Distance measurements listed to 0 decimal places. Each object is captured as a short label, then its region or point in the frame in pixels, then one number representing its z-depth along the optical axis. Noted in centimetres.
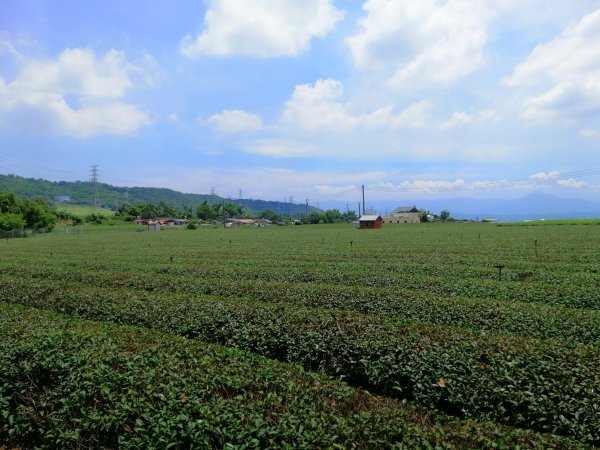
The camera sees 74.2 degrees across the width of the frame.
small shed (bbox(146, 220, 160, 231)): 9643
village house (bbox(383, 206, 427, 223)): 13450
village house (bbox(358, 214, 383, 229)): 9044
